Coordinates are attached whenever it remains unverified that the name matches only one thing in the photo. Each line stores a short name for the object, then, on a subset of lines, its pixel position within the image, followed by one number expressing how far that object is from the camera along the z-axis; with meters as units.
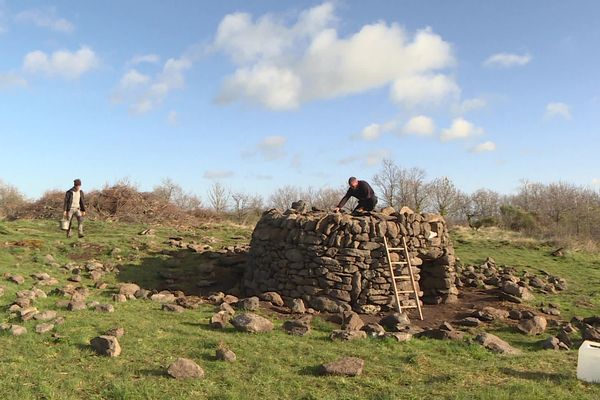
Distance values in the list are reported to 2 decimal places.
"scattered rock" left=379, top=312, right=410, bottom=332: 8.99
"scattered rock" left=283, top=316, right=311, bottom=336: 8.21
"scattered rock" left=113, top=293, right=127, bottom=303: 10.08
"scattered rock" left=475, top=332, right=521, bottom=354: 7.59
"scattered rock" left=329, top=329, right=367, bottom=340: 7.93
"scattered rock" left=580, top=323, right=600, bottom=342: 8.31
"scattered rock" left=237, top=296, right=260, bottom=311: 10.03
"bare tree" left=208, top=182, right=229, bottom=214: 50.50
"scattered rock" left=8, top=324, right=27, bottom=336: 7.17
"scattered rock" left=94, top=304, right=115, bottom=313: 8.96
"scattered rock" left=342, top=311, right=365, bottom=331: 8.80
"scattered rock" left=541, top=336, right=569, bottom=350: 7.98
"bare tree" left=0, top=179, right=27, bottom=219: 29.78
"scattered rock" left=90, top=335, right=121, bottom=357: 6.46
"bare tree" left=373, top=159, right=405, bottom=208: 47.12
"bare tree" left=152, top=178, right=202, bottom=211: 47.88
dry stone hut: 10.90
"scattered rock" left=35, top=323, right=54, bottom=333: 7.33
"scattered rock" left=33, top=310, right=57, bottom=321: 7.96
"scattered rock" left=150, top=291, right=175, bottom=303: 10.53
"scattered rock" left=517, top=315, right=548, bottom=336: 9.14
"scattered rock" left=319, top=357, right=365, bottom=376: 6.05
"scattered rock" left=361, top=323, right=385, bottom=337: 8.18
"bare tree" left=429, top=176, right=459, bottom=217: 49.22
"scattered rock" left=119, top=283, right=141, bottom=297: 10.65
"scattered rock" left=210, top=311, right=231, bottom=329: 8.36
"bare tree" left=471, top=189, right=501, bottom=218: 66.13
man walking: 15.10
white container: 5.80
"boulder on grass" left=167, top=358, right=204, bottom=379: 5.78
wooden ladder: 10.48
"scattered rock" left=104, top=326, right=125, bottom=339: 7.28
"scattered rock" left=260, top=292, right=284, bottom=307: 10.79
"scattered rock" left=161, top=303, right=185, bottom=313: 9.50
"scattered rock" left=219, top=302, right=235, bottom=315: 9.55
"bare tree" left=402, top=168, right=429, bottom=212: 46.94
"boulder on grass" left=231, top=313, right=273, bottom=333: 8.02
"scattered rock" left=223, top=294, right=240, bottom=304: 10.71
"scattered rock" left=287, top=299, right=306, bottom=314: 10.19
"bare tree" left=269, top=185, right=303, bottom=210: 57.74
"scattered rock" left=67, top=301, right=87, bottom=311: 8.98
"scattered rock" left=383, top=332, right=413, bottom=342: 7.87
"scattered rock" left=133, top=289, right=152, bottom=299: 10.64
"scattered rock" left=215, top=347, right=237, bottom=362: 6.45
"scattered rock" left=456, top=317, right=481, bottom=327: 9.66
